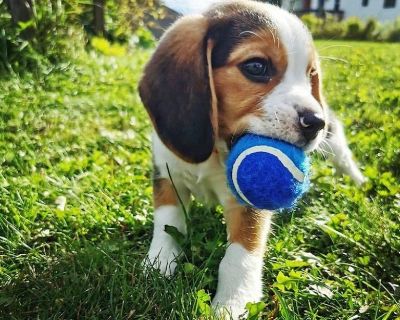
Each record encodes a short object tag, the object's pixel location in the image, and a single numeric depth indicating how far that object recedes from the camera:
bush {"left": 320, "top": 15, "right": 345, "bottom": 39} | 10.41
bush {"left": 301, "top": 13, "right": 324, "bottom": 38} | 9.26
